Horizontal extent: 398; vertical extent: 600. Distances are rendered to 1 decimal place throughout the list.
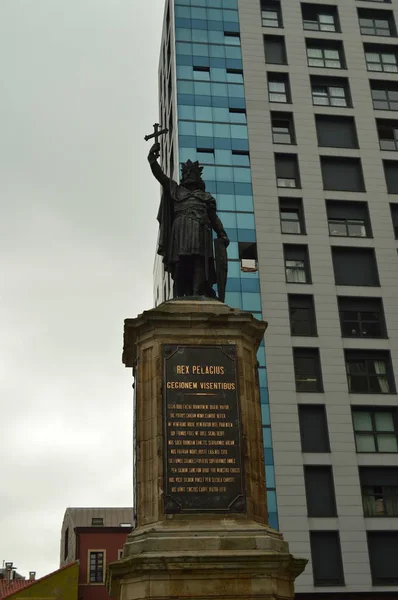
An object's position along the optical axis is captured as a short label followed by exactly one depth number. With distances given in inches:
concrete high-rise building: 1734.7
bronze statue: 687.7
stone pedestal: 510.6
